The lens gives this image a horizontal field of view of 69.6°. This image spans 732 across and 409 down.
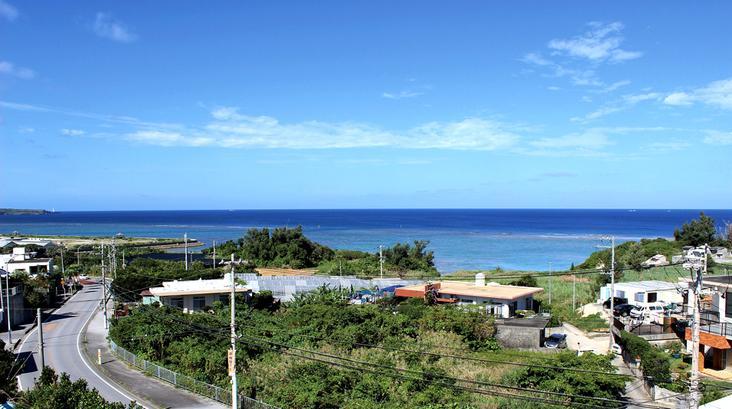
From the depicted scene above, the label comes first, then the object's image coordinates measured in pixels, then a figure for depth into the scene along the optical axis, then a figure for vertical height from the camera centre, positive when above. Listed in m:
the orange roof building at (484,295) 36.22 -6.34
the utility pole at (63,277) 52.68 -7.23
